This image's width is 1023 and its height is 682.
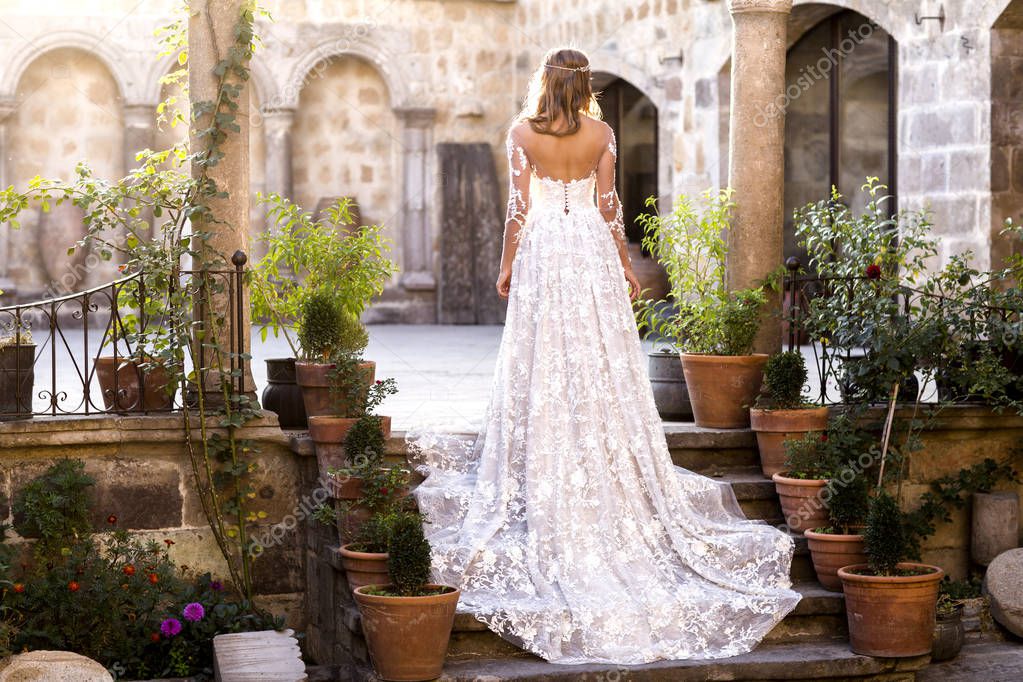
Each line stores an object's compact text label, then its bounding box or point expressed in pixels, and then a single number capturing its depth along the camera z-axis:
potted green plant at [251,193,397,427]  6.59
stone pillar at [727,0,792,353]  7.10
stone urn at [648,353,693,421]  7.18
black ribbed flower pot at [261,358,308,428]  6.59
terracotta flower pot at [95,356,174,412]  6.25
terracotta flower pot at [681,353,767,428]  6.71
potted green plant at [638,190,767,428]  6.73
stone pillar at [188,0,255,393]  6.38
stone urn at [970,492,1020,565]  6.80
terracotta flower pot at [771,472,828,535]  6.02
